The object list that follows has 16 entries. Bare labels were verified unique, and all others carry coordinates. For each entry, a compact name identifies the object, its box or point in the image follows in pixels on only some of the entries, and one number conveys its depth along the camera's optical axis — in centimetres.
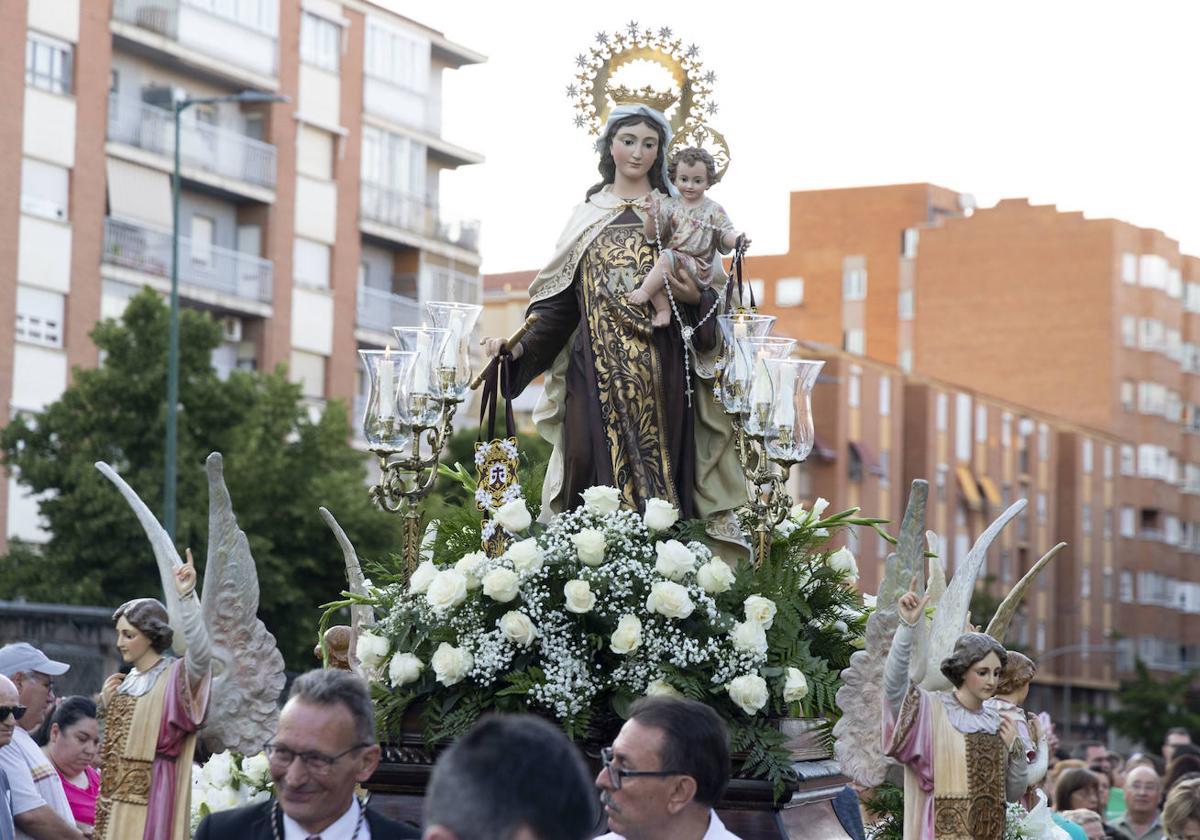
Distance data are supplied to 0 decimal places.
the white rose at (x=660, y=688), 837
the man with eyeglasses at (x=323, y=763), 512
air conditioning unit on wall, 4597
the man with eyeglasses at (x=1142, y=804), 1285
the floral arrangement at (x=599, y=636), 841
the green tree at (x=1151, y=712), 5912
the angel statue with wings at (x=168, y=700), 770
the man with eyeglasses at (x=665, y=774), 551
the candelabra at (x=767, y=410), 903
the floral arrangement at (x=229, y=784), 879
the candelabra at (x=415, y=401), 930
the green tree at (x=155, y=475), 3177
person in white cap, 855
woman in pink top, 962
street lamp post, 2752
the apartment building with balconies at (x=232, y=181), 4103
